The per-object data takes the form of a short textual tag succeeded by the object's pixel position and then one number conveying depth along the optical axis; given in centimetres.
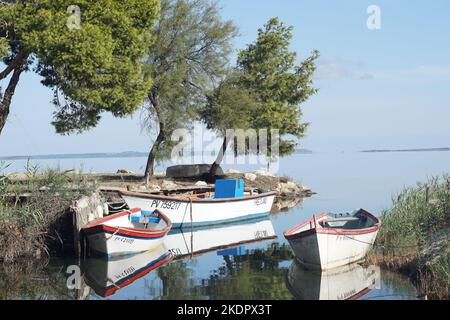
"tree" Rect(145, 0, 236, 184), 3719
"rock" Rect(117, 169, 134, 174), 4731
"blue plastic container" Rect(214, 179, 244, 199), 3009
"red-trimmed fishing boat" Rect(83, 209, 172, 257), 1923
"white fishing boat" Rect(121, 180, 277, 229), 2495
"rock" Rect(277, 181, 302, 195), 4648
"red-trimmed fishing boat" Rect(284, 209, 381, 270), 1719
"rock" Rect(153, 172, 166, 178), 4607
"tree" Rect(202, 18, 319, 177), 4200
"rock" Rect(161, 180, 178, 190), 3547
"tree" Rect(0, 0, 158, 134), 2344
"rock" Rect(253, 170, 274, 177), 4684
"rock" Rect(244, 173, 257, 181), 4469
